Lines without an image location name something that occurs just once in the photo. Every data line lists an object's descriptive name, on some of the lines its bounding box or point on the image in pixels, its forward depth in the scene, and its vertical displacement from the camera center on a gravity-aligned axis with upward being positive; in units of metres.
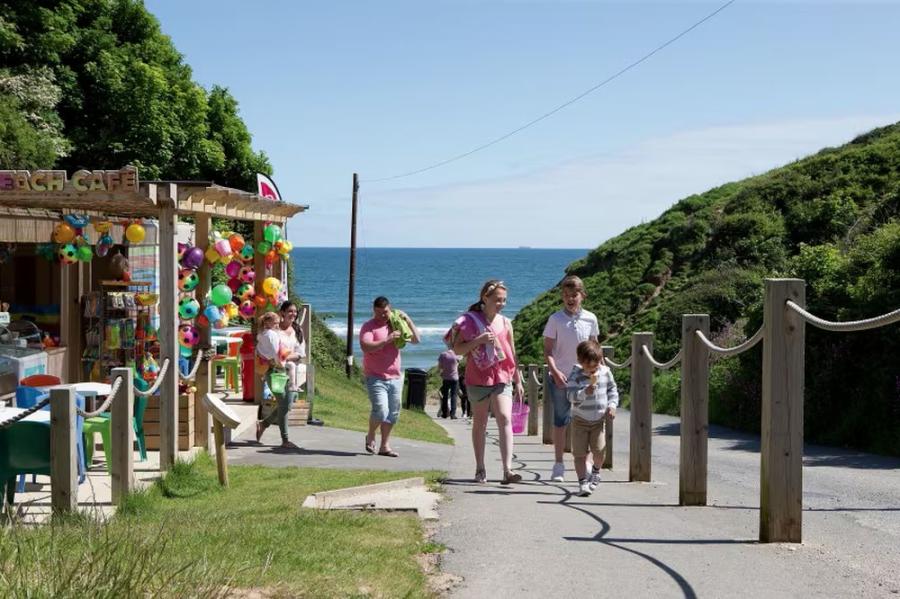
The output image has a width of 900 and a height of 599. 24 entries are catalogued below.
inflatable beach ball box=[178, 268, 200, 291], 14.37 -0.34
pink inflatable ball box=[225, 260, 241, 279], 16.30 -0.21
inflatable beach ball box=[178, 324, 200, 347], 13.31 -0.97
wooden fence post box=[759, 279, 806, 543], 6.54 -0.89
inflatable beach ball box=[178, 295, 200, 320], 13.39 -0.66
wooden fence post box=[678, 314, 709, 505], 8.58 -1.21
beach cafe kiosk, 10.84 -0.26
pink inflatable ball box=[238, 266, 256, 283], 16.56 -0.30
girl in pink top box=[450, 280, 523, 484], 9.76 -0.92
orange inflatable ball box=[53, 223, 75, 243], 13.51 +0.23
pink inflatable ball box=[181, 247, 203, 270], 14.04 -0.06
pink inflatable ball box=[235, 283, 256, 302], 16.41 -0.55
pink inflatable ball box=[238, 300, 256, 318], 16.34 -0.78
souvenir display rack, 14.60 -1.03
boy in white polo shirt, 9.96 -0.72
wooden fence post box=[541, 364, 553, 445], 17.30 -2.65
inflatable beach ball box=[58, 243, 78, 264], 13.75 +0.01
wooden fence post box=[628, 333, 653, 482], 10.77 -1.49
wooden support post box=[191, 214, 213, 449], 12.32 -1.10
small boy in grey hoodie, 9.49 -1.28
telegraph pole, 35.72 -0.45
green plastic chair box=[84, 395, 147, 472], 10.88 -1.71
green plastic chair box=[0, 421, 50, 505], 8.15 -1.42
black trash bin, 29.52 -3.53
